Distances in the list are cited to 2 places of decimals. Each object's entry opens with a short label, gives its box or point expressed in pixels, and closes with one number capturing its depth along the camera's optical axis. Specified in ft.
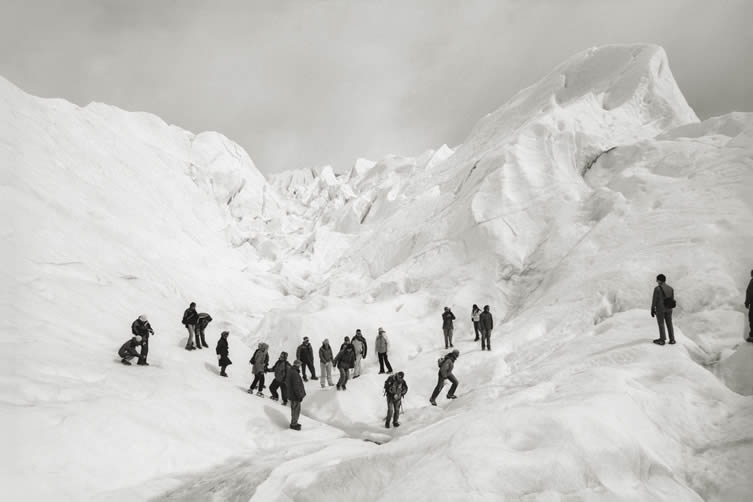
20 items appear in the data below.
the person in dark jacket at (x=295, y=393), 43.86
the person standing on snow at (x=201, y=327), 62.80
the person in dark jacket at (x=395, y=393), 46.26
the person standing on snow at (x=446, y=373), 48.98
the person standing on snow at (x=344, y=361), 53.57
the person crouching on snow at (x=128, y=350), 47.73
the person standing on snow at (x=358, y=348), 60.29
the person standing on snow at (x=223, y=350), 55.16
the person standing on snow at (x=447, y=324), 67.87
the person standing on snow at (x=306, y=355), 60.90
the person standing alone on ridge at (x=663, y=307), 40.40
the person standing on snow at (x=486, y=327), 60.64
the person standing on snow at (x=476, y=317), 66.23
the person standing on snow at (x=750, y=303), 36.81
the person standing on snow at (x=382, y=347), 60.34
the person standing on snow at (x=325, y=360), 59.16
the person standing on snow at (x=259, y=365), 53.26
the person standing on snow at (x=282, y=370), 46.65
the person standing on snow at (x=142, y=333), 48.42
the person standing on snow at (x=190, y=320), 59.86
